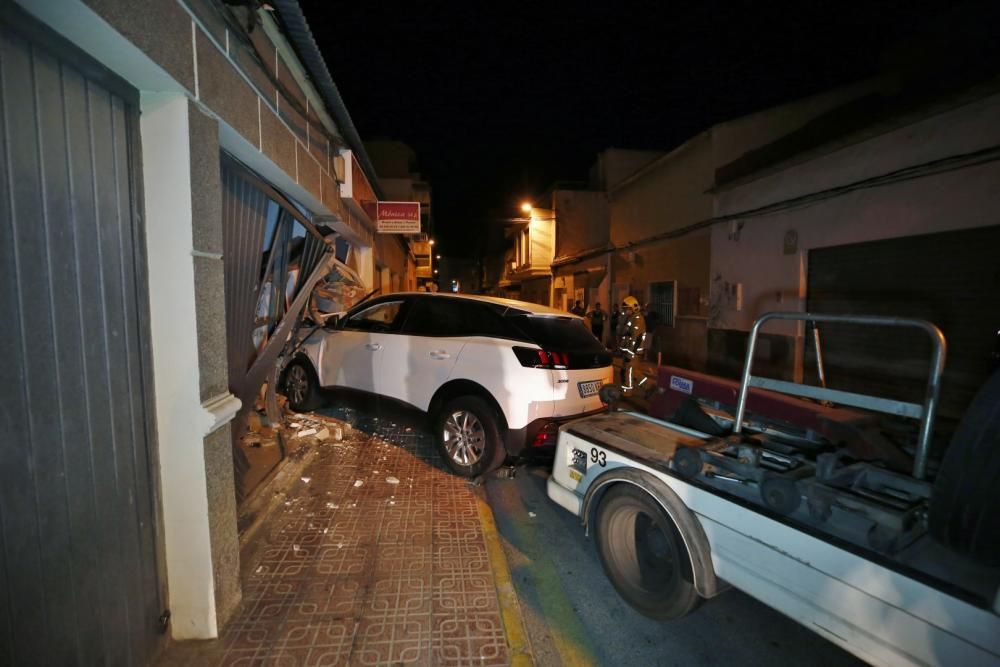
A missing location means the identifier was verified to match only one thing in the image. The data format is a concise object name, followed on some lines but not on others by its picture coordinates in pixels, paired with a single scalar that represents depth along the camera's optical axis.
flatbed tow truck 1.59
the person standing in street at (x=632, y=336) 8.42
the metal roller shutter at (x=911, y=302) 5.38
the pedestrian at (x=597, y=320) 13.56
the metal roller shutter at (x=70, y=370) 1.47
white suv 4.04
